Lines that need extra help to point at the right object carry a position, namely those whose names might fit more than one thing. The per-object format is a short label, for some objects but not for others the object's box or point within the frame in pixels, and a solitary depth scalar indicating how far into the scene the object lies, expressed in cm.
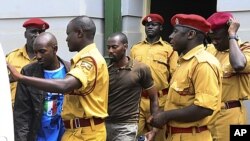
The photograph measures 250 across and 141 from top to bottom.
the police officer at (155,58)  696
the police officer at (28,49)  682
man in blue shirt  491
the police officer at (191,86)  452
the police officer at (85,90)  456
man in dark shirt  590
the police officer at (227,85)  539
